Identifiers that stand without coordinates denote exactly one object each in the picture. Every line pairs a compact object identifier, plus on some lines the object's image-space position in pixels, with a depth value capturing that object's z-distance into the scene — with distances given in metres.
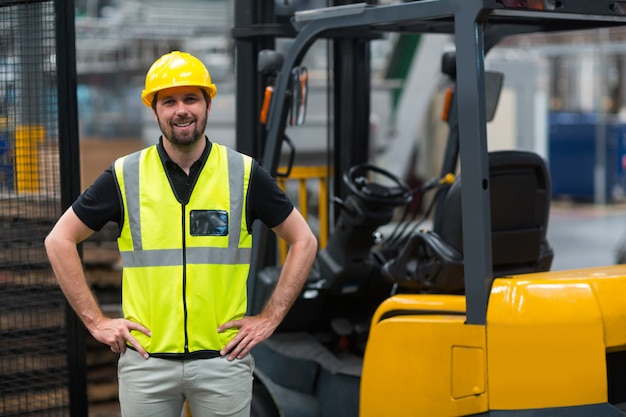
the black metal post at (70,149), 4.12
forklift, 3.36
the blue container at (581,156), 17.55
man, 3.07
